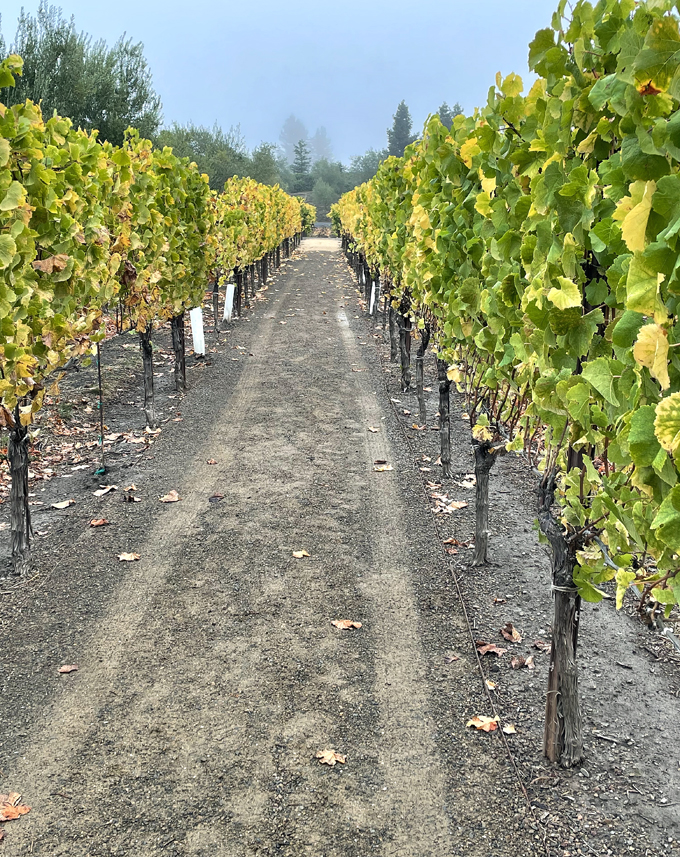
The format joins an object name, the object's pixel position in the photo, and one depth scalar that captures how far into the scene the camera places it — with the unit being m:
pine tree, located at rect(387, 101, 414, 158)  127.88
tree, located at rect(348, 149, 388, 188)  111.75
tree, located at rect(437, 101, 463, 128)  131.81
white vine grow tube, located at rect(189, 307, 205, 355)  15.76
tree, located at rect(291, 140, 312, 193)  111.94
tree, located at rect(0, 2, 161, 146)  27.93
